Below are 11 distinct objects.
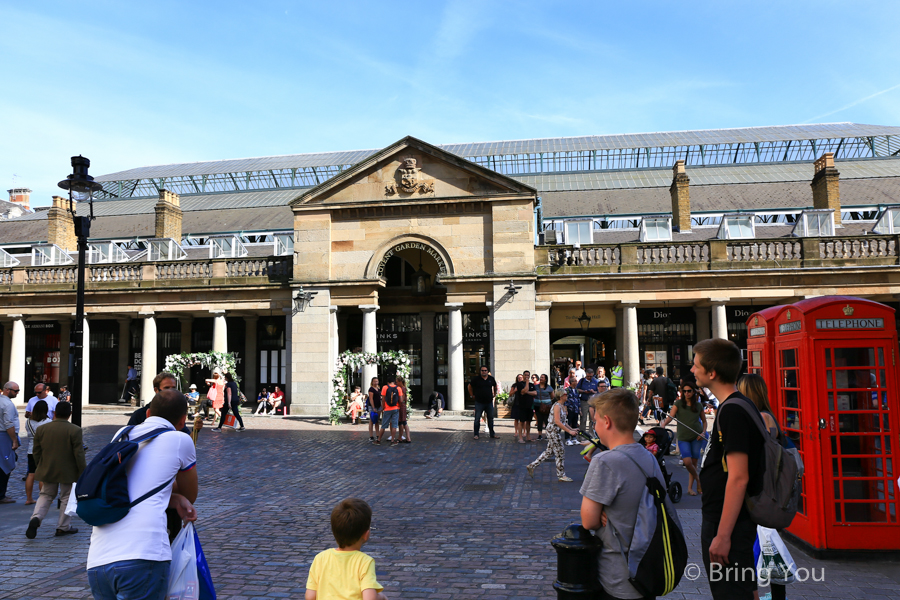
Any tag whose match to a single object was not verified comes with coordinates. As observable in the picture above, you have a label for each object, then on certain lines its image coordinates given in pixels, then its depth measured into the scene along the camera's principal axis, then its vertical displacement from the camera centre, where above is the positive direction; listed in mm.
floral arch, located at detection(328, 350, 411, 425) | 21797 -344
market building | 23219 +3247
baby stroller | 9209 -1411
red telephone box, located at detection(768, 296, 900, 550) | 6324 -691
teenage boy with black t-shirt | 3611 -791
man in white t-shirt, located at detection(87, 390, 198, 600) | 3420 -923
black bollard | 3289 -1059
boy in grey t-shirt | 3250 -738
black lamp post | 12062 +2520
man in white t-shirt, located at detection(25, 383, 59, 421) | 10885 -618
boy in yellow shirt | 3354 -1078
